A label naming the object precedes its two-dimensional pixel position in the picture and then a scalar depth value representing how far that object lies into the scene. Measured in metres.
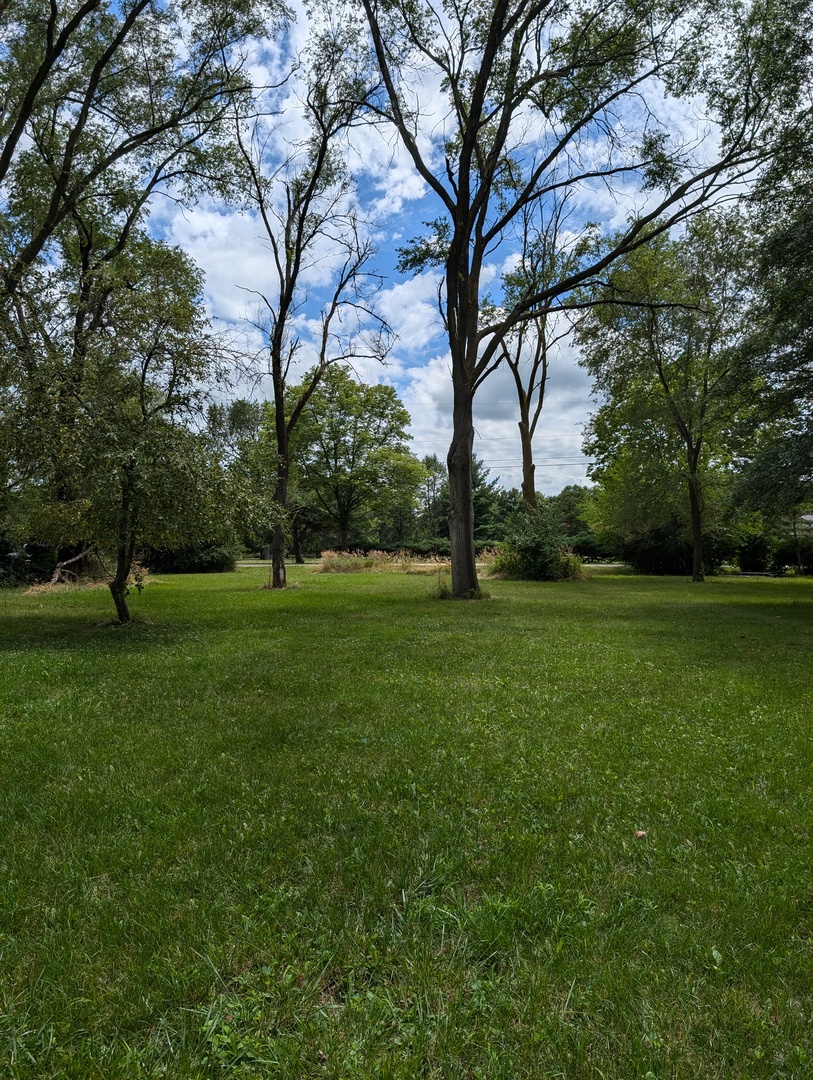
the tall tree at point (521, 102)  11.07
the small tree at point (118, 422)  7.82
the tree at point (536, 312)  16.83
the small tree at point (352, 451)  37.81
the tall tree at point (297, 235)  14.32
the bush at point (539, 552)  20.50
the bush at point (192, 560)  25.59
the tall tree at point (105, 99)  11.50
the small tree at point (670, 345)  18.78
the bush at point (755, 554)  28.58
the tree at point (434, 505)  59.81
